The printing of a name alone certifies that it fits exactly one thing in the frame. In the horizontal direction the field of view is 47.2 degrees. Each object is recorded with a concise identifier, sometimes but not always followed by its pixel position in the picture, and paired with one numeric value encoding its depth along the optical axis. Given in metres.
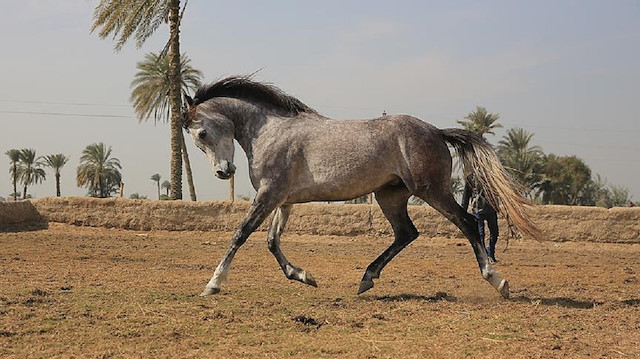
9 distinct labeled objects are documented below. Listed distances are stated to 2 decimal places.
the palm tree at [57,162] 59.34
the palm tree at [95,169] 58.83
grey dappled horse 7.76
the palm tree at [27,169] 63.28
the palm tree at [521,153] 46.66
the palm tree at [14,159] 62.78
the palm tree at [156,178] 122.79
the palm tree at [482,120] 43.44
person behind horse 12.41
